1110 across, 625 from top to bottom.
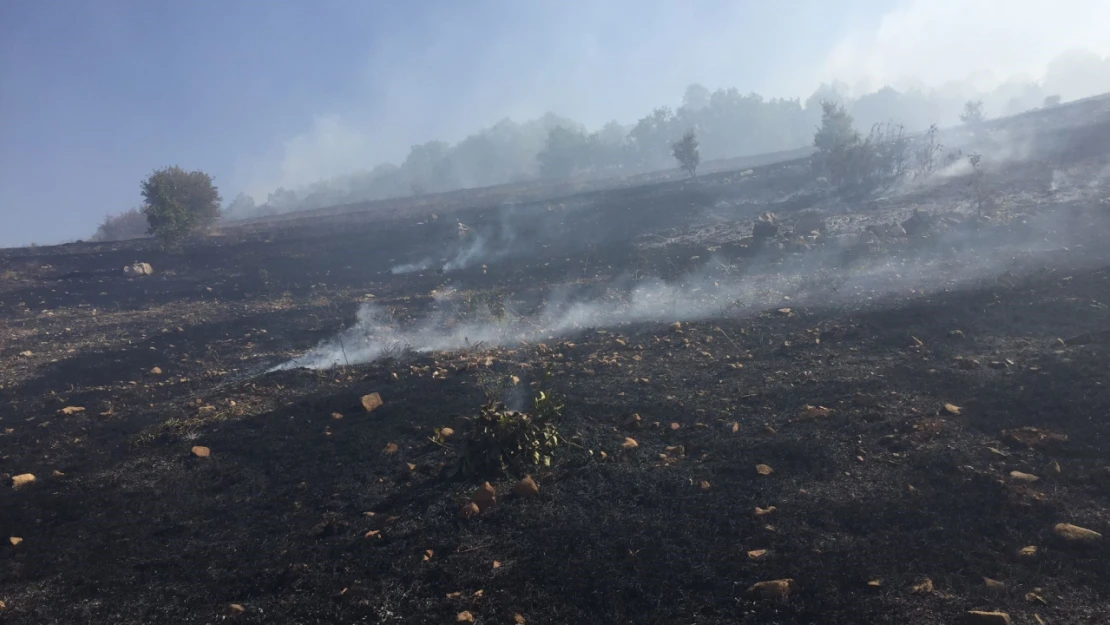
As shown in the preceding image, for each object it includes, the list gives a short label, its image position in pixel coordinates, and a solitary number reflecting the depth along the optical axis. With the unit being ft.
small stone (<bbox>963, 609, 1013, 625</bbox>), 13.42
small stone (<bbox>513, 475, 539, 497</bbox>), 22.67
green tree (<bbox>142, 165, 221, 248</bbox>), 99.81
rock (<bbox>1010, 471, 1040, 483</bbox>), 19.52
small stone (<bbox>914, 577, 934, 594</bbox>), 15.24
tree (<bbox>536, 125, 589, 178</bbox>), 218.59
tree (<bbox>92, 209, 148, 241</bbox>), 167.43
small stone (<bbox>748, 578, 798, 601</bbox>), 15.57
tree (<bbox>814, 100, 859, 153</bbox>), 118.01
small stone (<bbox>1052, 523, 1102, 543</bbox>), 16.21
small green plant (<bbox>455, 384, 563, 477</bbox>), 24.25
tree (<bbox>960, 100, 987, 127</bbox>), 149.65
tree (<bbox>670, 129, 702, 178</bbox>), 127.13
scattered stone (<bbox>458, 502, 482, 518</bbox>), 21.52
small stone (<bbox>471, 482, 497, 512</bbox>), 22.02
